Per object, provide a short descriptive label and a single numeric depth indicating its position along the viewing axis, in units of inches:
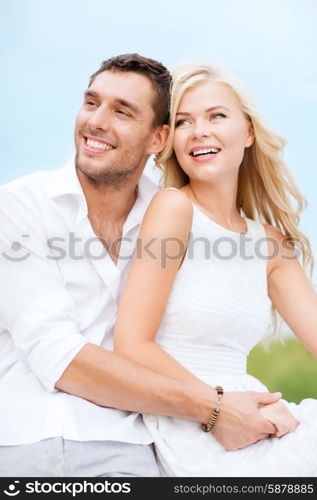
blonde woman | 173.3
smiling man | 167.5
